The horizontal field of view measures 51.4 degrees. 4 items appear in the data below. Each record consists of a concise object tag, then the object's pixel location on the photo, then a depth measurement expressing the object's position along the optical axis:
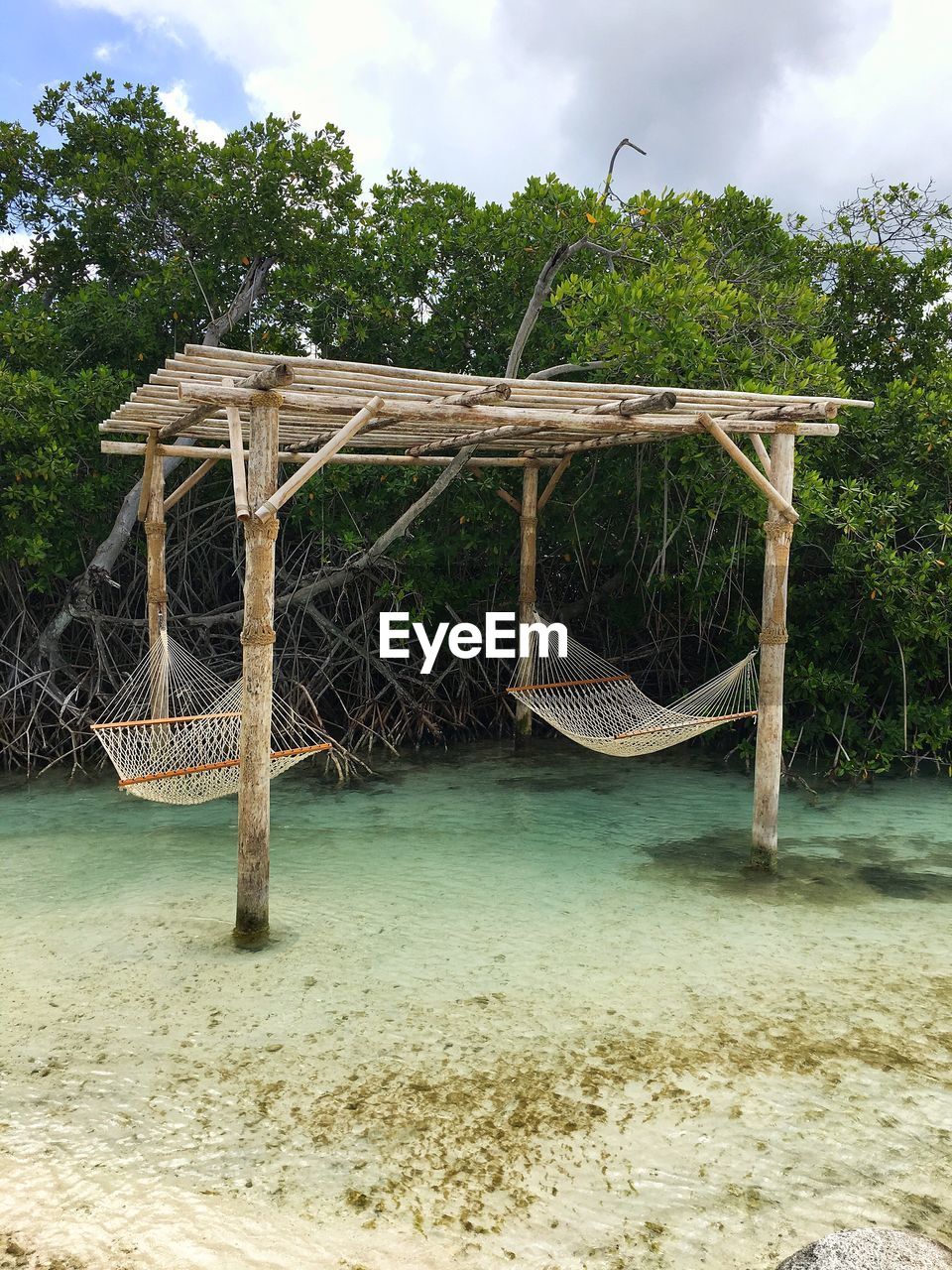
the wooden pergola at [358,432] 2.96
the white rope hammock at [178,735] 3.60
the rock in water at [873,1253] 1.57
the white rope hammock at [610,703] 4.23
